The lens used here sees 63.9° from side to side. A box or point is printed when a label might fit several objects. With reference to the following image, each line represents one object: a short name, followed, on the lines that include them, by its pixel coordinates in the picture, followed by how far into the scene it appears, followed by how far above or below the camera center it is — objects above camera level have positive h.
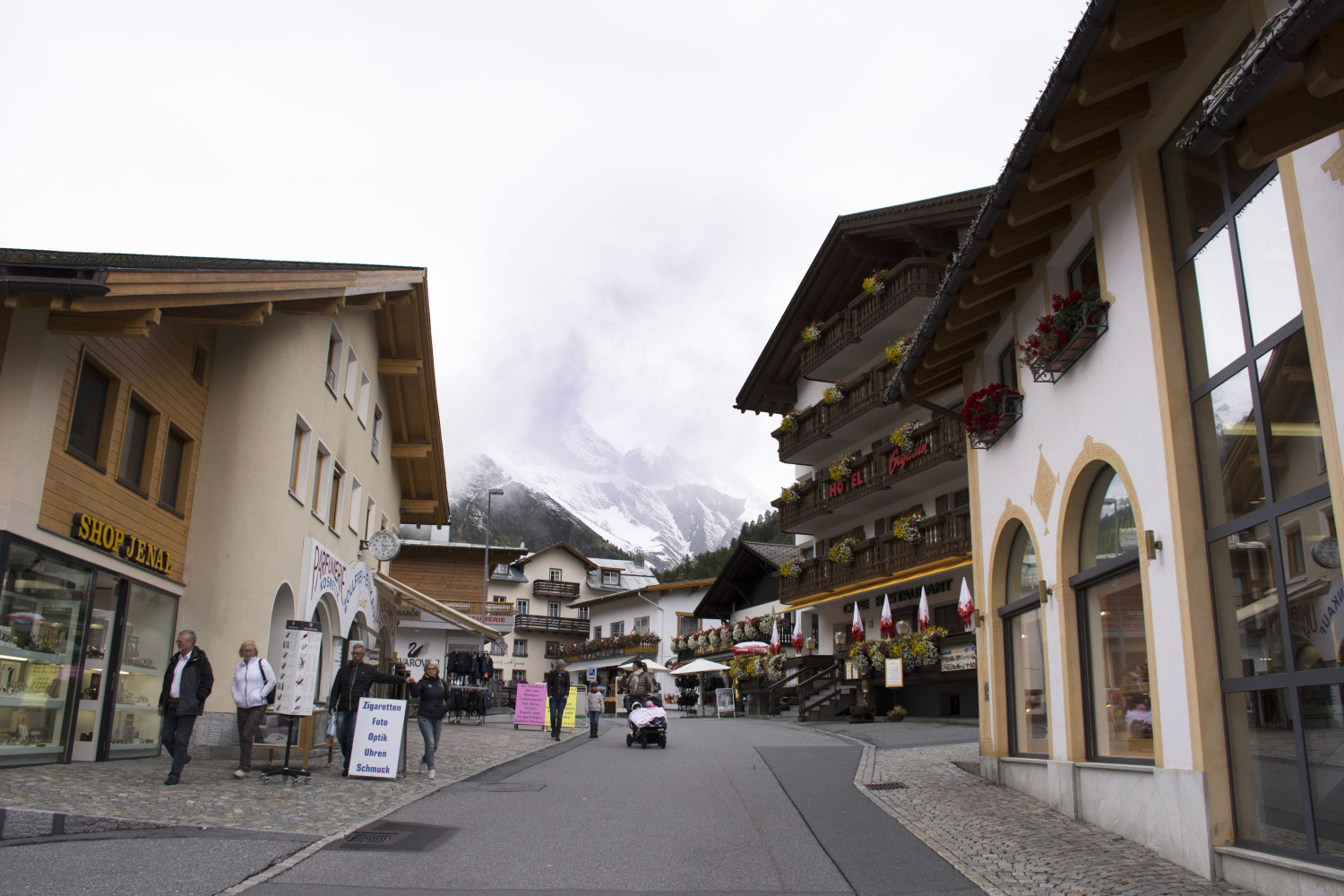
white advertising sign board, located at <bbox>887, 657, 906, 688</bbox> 23.98 +0.67
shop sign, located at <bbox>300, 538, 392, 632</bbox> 18.38 +2.08
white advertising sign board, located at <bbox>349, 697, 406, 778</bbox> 12.49 -0.53
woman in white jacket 12.06 -0.01
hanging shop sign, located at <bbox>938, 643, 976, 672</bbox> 24.06 +1.06
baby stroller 19.67 -0.49
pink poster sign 26.28 -0.17
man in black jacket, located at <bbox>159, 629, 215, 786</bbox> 11.09 +0.00
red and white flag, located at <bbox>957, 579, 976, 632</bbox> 22.72 +2.06
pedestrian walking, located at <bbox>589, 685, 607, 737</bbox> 23.91 -0.17
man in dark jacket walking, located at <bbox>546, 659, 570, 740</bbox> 21.92 +0.12
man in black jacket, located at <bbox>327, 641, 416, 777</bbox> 12.88 +0.05
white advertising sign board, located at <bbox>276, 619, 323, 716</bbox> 12.82 +0.28
